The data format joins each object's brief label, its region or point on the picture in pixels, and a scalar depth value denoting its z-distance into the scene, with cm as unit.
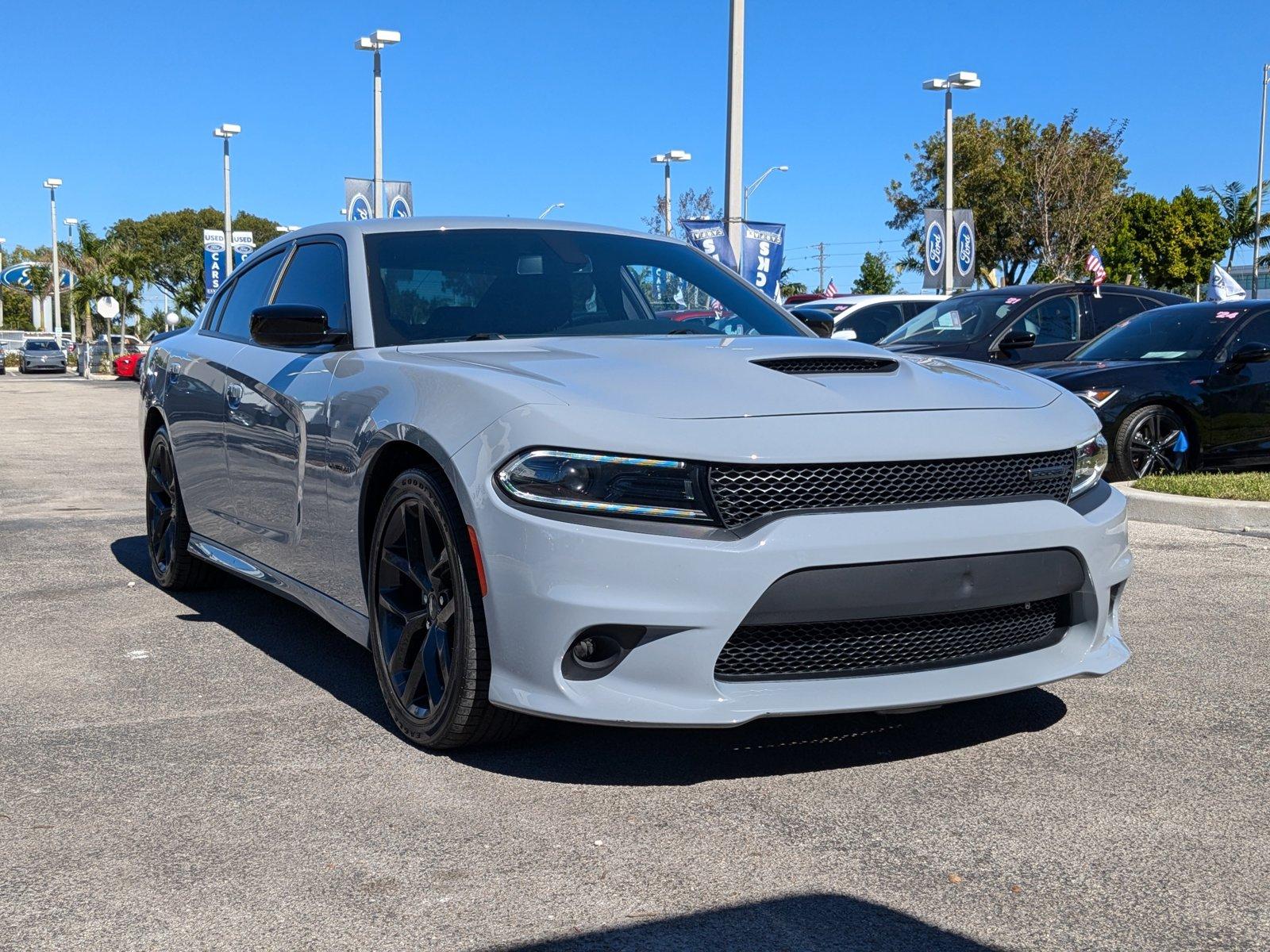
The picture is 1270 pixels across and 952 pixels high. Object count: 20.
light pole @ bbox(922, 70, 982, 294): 2856
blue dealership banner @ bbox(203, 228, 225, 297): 3341
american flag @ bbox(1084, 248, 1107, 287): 2272
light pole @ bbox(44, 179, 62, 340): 7444
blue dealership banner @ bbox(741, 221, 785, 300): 1381
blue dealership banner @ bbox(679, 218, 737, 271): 1364
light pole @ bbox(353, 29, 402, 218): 2708
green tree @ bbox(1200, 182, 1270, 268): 6212
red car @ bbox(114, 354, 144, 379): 3991
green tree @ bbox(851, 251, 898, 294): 7862
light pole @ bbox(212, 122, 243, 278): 4506
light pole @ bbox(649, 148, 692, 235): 4278
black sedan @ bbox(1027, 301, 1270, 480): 974
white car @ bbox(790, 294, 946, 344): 1648
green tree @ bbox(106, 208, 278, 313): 9144
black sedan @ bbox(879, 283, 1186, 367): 1230
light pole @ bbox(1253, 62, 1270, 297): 6750
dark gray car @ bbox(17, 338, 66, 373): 6016
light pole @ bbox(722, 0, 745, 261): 1407
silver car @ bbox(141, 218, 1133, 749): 321
